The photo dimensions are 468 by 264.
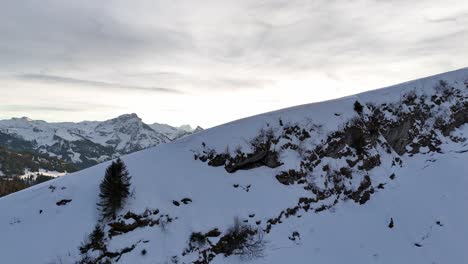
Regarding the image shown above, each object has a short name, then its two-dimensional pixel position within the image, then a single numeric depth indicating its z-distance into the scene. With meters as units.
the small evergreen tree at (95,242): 21.72
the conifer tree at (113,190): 24.17
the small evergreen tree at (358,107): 38.31
